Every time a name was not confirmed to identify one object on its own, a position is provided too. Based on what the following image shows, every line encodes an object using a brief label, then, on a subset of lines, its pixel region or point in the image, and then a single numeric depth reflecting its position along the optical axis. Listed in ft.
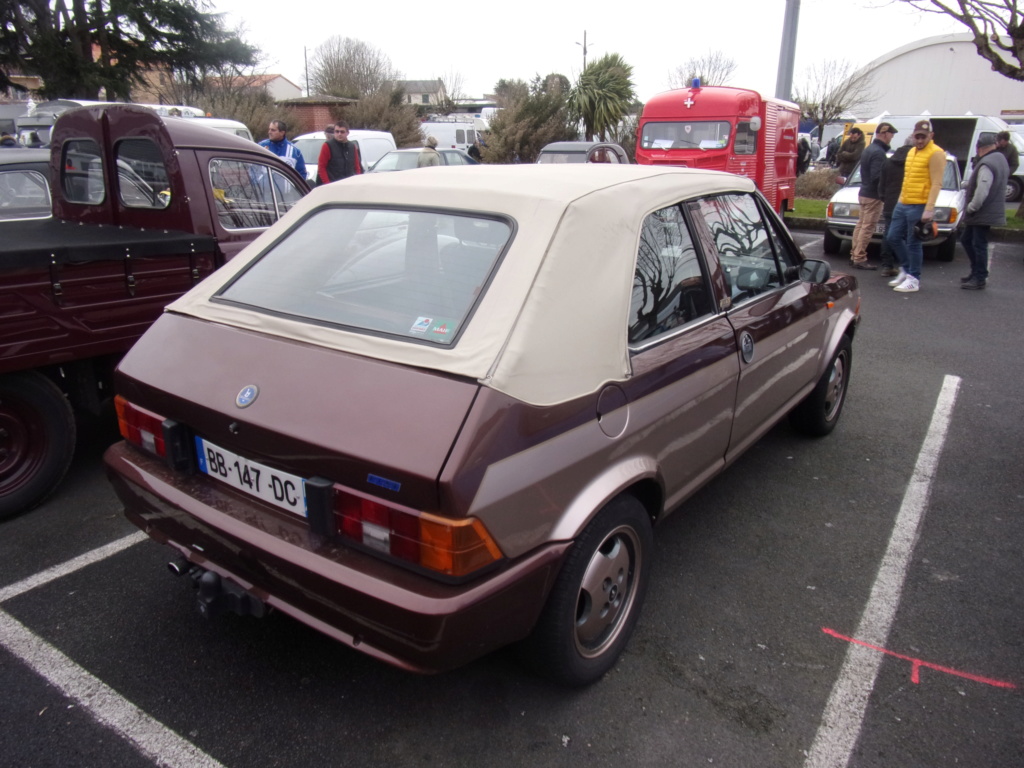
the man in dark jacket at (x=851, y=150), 45.47
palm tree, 76.18
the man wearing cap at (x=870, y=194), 31.94
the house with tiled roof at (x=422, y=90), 264.72
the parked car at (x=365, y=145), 60.42
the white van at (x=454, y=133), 92.99
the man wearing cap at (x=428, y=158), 50.55
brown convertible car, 6.30
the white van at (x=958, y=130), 54.24
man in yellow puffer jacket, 26.91
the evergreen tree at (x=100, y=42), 72.79
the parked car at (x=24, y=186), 17.88
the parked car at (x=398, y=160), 53.83
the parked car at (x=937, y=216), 33.42
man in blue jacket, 31.76
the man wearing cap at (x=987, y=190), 27.58
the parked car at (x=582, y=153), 46.78
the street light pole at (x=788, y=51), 45.83
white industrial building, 140.15
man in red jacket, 32.50
